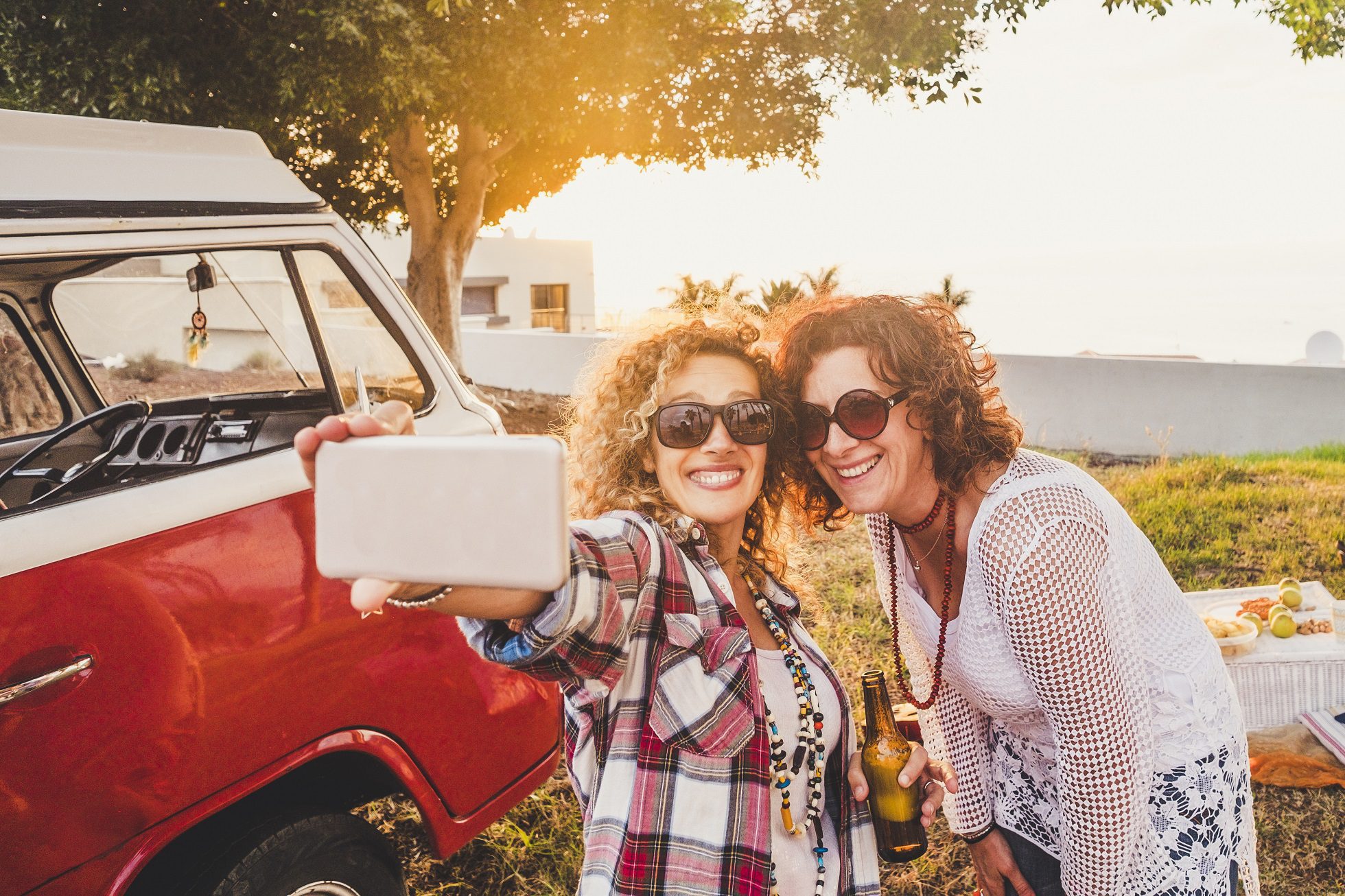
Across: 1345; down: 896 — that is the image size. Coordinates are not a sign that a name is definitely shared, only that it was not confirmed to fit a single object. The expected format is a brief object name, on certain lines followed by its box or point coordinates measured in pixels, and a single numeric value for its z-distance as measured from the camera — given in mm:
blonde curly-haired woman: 1443
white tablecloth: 3967
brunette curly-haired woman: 1768
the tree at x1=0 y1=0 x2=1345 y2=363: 6941
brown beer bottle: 2115
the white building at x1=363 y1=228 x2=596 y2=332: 34969
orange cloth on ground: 3848
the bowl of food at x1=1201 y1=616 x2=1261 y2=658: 3953
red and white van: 1755
